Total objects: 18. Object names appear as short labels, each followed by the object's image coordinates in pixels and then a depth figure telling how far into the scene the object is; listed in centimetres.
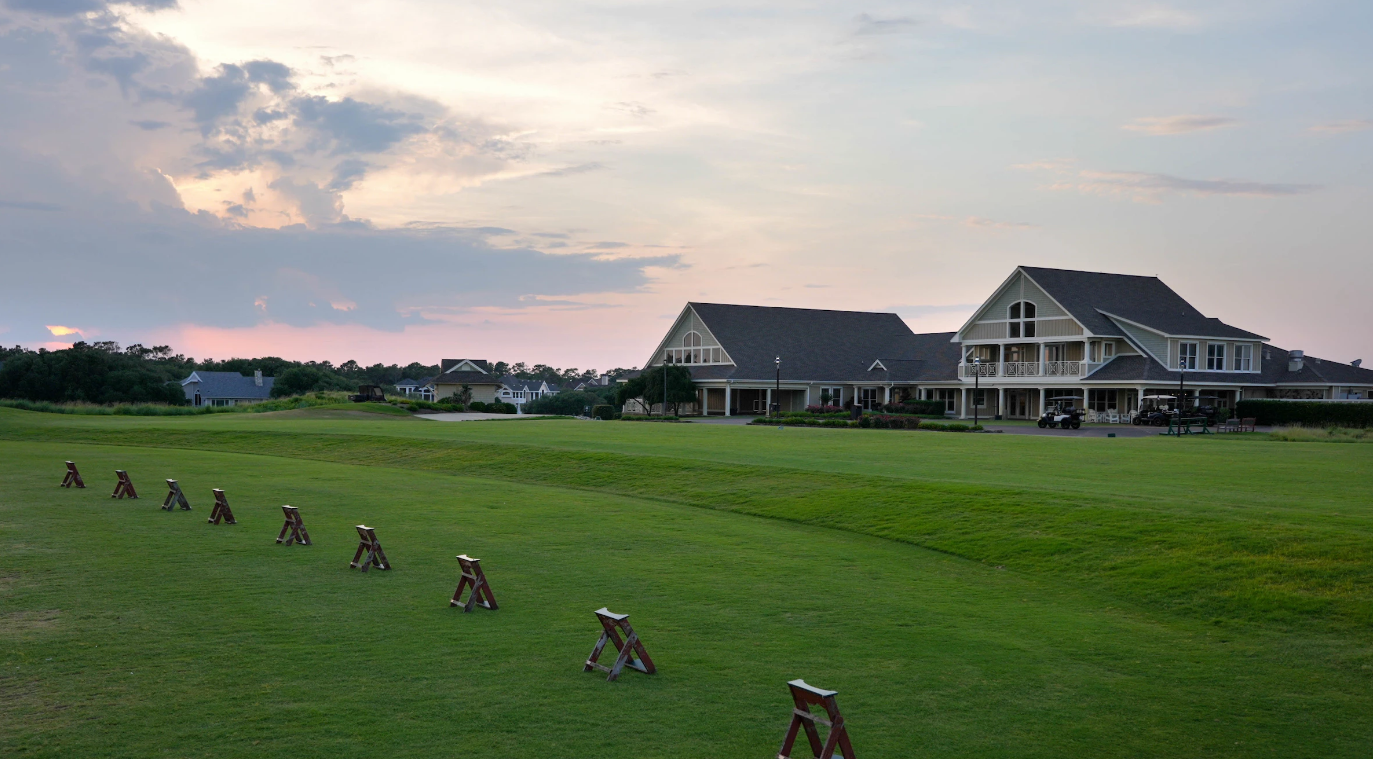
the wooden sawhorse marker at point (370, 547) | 1325
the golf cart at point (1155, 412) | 5119
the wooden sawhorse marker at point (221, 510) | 1747
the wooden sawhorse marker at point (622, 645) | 873
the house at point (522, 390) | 14410
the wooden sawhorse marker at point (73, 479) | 2316
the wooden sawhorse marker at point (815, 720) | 663
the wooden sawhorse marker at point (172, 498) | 1933
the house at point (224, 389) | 11894
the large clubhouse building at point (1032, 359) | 6006
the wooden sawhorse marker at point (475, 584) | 1107
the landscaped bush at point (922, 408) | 6384
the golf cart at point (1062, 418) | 4994
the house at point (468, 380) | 11466
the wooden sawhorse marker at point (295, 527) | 1529
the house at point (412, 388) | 14624
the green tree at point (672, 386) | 7594
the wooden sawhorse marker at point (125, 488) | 2111
